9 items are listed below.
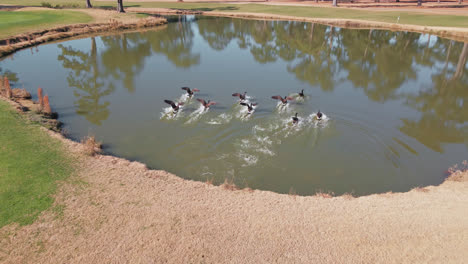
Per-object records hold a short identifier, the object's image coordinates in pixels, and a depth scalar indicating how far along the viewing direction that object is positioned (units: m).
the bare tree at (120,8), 55.50
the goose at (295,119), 16.57
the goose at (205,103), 18.12
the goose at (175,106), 17.59
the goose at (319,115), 16.94
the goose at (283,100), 18.39
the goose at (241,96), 18.95
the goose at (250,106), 17.42
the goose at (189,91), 19.95
